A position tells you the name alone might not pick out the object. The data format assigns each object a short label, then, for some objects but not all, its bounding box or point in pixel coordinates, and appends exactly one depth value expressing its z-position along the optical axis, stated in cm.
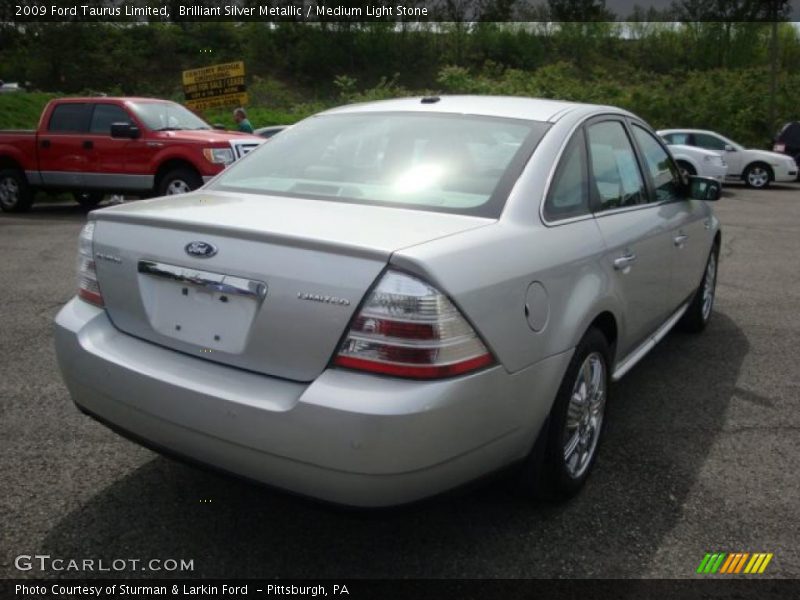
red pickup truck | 1054
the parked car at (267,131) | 1671
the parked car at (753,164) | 1942
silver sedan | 211
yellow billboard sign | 1847
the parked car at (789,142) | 2148
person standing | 1471
